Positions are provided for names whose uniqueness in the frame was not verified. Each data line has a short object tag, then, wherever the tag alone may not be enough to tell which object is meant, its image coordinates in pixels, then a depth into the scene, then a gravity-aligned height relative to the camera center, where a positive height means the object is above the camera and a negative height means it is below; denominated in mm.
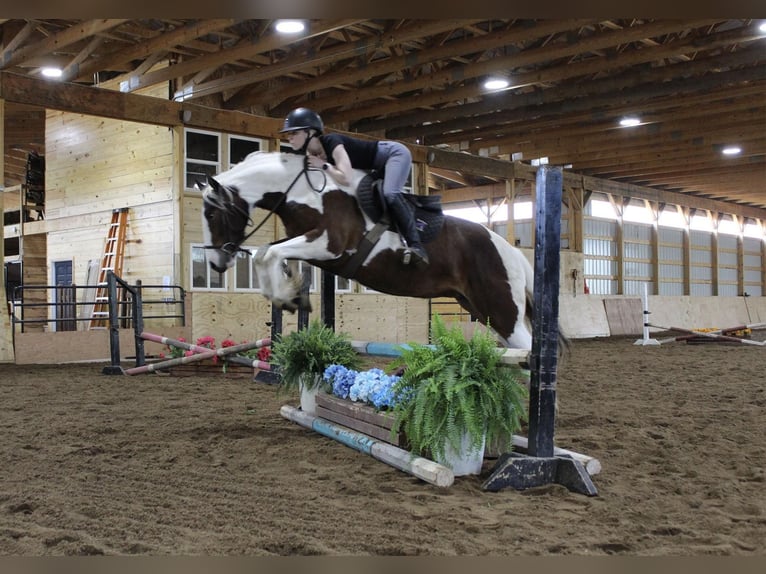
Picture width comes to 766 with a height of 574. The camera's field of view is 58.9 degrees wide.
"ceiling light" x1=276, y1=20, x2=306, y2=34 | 8562 +3268
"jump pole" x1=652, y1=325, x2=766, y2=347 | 11662 -1005
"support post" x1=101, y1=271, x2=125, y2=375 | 7836 -569
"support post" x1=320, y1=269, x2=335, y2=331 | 4527 -126
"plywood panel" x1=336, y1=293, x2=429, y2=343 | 13094 -713
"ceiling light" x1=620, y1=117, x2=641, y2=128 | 13386 +3185
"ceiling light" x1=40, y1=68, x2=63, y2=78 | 12039 +3754
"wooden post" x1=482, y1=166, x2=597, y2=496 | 3044 -421
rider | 3875 +698
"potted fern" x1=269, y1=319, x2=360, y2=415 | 4355 -481
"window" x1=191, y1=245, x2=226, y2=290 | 11141 +112
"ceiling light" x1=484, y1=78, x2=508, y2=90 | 11016 +3224
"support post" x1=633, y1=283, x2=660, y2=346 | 12531 -1109
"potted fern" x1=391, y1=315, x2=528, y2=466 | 3092 -525
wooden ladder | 11523 +490
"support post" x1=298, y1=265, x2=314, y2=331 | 3912 -66
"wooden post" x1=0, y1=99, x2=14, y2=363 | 9055 -638
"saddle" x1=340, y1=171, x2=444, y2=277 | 3920 +382
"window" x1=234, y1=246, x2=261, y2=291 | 11781 +100
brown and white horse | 3771 +281
